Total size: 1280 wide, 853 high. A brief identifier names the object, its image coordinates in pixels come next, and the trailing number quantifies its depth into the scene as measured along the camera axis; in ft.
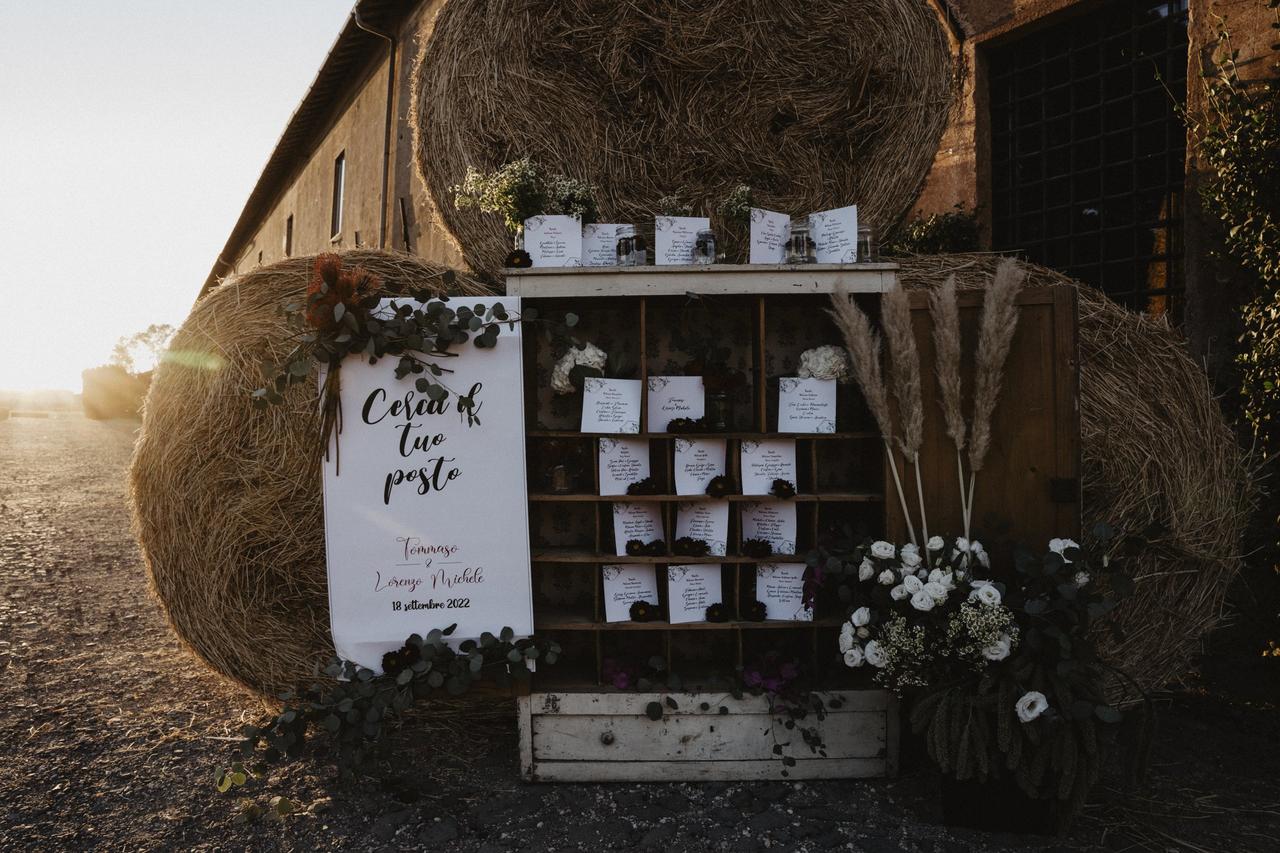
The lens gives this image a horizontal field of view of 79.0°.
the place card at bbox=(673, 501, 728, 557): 9.74
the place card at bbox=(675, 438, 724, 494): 9.75
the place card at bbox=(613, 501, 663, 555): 9.85
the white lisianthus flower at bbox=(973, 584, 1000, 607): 7.95
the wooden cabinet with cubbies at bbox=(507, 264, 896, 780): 9.34
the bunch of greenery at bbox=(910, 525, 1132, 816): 7.56
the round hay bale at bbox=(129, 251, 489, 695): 9.85
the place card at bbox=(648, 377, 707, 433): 9.93
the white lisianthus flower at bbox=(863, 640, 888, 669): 8.33
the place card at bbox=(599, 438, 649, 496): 9.76
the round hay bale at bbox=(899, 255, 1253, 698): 10.05
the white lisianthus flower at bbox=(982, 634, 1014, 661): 7.80
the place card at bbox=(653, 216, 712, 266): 10.00
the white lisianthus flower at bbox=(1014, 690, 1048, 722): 7.51
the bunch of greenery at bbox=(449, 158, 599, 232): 10.02
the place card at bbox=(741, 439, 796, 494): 9.71
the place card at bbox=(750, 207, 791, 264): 9.93
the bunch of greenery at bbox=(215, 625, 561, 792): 8.82
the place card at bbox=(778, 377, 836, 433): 9.71
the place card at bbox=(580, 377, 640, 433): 9.56
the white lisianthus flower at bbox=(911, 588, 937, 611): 8.12
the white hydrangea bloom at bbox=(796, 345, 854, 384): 9.73
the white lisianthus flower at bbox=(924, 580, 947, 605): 8.12
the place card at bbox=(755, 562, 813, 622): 9.69
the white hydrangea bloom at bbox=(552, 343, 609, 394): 9.71
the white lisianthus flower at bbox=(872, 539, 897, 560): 8.58
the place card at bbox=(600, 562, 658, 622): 9.80
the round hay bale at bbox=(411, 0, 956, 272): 11.37
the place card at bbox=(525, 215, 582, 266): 9.85
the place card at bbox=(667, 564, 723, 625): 9.69
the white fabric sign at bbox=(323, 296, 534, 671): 9.28
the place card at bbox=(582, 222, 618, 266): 10.15
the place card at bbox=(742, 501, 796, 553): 9.73
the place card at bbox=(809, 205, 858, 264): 9.69
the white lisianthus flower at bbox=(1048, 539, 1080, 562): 8.28
